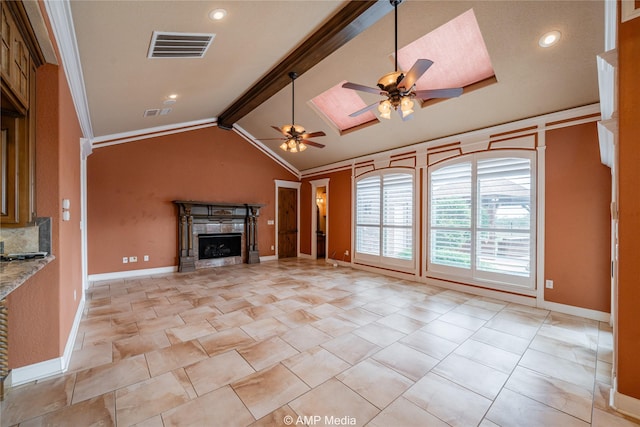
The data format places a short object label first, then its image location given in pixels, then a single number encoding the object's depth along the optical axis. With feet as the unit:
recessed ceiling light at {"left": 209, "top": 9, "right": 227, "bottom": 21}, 8.49
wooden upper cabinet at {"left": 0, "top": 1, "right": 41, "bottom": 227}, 5.87
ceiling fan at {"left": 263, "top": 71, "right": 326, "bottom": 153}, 14.64
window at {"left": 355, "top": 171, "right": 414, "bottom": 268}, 19.15
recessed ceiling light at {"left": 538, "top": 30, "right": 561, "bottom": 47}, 9.51
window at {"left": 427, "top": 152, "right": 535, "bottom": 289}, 13.79
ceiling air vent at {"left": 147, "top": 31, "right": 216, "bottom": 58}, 9.20
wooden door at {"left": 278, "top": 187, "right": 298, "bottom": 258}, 27.37
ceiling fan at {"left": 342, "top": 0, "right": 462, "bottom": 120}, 8.82
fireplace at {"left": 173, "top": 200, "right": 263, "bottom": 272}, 20.86
